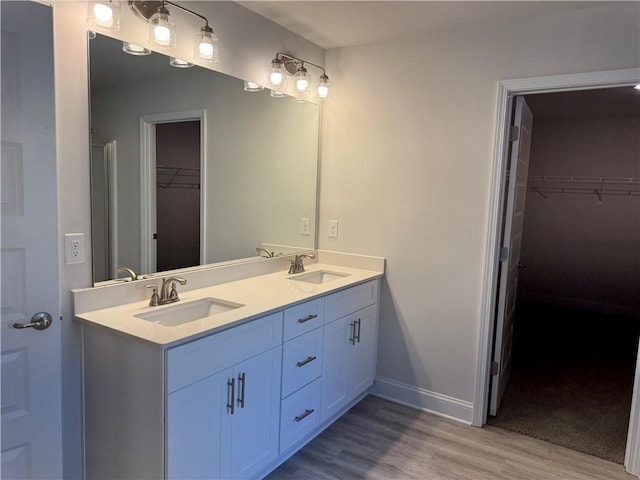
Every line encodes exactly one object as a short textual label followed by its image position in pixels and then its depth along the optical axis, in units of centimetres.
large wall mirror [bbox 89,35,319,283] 192
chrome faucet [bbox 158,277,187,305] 206
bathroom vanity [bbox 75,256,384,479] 164
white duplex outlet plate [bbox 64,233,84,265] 178
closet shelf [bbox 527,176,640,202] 514
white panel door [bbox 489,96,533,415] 272
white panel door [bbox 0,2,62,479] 154
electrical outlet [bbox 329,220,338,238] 322
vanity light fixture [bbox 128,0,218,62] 192
